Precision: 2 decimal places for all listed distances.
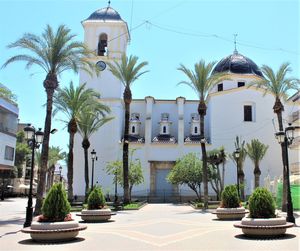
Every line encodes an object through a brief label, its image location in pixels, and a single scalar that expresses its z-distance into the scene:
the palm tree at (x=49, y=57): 15.88
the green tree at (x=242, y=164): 29.29
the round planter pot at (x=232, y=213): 12.78
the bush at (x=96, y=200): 12.78
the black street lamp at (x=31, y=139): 10.98
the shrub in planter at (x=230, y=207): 12.72
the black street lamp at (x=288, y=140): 11.18
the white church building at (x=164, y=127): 33.13
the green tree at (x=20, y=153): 40.82
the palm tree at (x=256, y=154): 29.77
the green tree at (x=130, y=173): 26.81
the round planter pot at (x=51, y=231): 8.17
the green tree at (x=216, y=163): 27.21
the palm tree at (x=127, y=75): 22.52
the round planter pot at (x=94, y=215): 12.70
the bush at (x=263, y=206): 8.61
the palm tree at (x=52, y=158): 45.64
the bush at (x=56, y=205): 8.48
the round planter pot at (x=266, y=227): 8.30
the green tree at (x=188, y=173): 25.87
